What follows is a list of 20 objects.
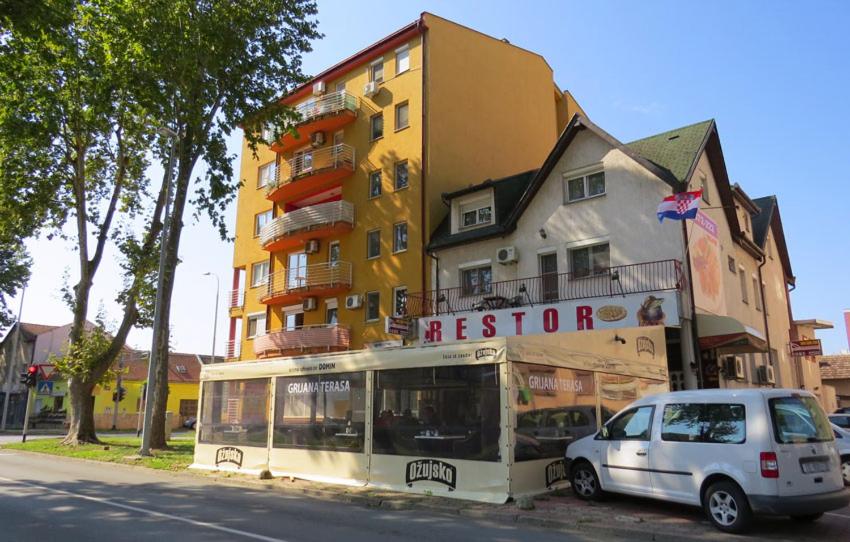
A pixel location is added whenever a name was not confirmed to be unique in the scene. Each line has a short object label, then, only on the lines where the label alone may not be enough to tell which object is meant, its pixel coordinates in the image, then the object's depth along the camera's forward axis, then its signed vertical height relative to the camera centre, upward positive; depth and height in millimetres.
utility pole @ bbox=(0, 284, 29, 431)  45656 +3785
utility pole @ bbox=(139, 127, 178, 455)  19095 +2449
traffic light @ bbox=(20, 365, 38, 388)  27000 +1173
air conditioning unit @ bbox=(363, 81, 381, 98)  28750 +14648
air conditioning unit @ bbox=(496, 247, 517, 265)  22375 +5424
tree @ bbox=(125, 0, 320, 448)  21188 +12097
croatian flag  17109 +5559
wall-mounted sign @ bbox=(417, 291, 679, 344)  17266 +2701
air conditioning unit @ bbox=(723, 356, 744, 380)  20469 +1307
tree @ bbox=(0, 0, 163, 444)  21891 +10264
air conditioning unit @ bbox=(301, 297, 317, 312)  29312 +4756
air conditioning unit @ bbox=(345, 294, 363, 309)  27297 +4566
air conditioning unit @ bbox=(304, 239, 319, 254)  29719 +7621
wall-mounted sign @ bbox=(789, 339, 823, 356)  25731 +2463
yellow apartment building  26828 +10957
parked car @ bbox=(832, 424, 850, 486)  13816 -904
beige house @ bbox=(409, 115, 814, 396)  18469 +5511
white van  8078 -686
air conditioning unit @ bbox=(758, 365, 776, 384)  23281 +1199
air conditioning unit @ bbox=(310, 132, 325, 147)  30812 +13181
